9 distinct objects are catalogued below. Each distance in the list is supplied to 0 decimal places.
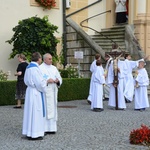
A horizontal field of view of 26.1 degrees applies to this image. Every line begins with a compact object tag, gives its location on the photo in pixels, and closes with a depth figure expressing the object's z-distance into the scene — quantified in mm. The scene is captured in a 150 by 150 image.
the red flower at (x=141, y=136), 5779
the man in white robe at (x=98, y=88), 9775
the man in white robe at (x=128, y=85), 11439
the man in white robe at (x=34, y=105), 6329
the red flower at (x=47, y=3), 13795
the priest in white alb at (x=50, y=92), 6738
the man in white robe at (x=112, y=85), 10239
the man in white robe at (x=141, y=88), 9976
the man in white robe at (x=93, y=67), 10196
